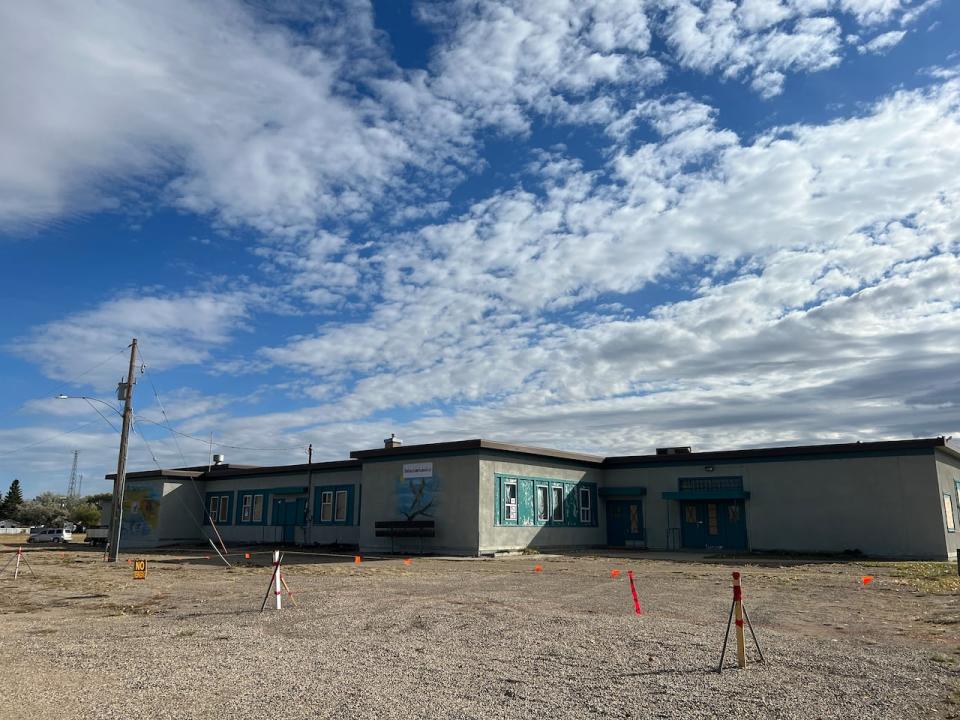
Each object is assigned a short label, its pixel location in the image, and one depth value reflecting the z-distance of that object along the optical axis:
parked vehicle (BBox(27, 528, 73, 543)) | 50.56
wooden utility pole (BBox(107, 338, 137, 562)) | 27.31
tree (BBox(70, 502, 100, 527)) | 83.15
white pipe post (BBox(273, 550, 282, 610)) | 12.55
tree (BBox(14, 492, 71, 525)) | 92.62
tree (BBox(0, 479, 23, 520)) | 102.54
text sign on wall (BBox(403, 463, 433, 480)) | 29.64
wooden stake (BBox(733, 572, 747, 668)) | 8.24
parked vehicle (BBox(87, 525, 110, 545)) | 42.59
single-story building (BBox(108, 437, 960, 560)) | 27.45
